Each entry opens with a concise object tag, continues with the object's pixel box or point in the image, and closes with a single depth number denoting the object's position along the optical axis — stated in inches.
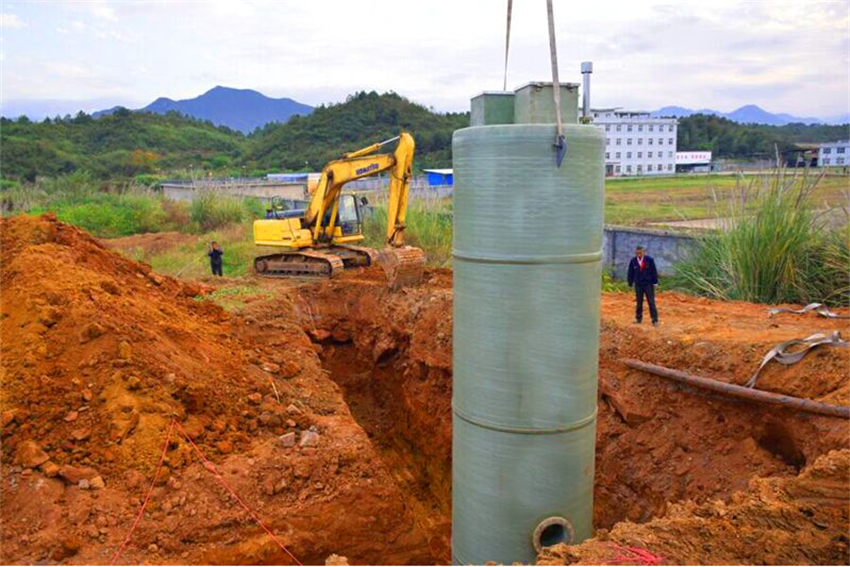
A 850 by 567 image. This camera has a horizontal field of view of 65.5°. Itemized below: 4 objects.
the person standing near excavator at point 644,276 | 335.0
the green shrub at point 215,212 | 991.0
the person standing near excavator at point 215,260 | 604.1
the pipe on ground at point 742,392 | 215.3
